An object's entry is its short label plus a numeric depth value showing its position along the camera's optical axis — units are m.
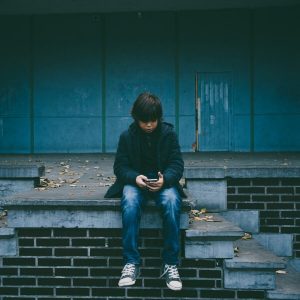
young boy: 4.31
